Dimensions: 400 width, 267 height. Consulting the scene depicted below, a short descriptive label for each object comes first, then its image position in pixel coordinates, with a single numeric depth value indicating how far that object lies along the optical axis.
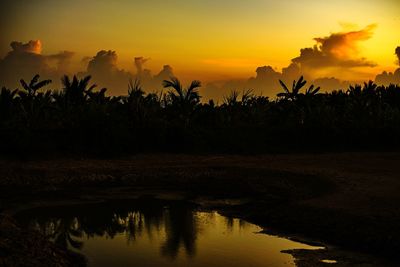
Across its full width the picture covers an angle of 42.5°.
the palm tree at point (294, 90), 45.44
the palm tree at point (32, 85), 38.50
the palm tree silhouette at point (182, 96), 39.25
